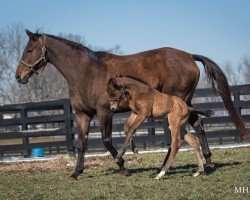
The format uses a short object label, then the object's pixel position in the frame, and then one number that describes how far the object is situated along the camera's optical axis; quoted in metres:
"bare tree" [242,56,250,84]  55.91
